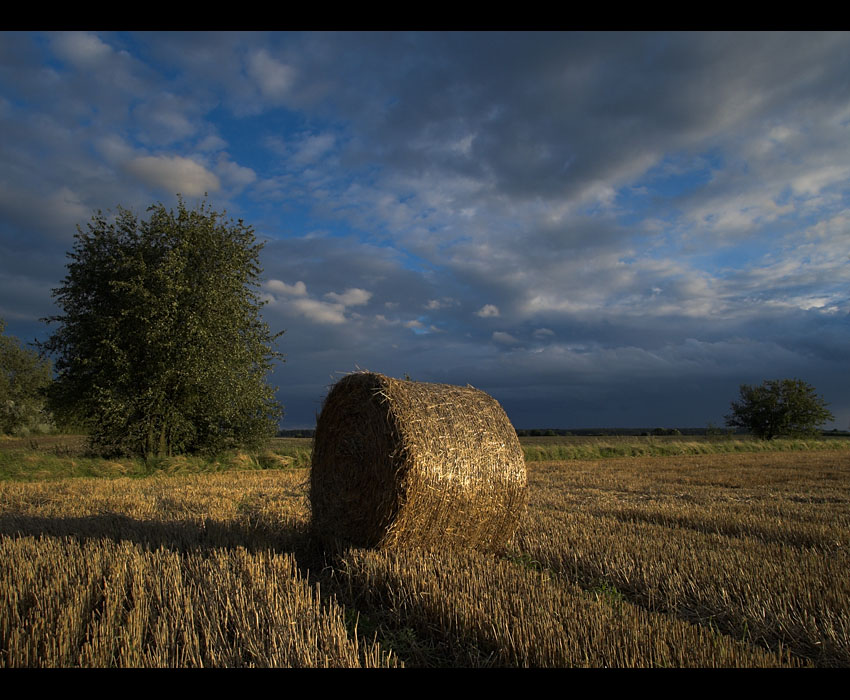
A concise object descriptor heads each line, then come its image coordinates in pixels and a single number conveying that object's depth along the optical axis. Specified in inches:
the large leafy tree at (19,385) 1688.0
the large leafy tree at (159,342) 693.9
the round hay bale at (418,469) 229.5
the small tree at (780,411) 2118.6
